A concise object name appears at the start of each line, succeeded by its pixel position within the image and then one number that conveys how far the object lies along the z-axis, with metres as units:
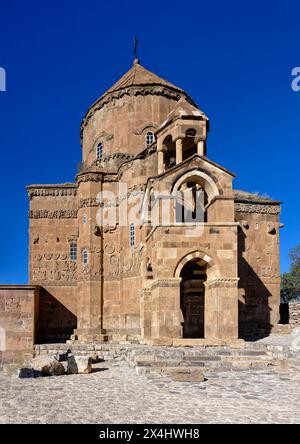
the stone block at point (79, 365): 14.00
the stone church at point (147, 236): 18.19
